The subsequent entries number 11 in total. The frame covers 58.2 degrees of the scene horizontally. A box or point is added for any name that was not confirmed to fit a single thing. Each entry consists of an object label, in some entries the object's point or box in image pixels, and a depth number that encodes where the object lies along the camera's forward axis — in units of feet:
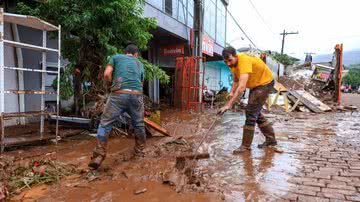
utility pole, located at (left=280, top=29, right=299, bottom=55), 170.54
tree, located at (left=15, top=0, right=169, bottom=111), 21.29
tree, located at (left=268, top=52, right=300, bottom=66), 162.61
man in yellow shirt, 16.99
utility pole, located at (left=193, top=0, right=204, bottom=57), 46.50
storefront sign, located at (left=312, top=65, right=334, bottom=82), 59.04
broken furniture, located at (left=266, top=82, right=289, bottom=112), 42.93
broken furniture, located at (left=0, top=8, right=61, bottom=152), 15.91
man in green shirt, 14.33
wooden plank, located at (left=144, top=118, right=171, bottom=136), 20.35
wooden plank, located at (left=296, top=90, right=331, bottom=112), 42.90
